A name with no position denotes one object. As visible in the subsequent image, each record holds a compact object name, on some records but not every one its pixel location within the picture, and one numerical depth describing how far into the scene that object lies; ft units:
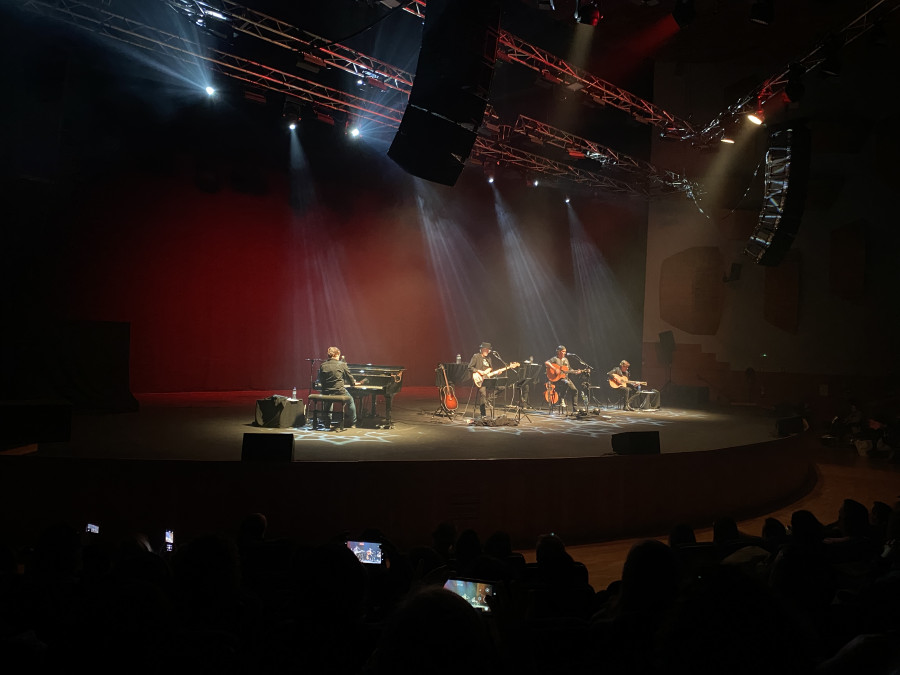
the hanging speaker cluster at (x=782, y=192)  27.27
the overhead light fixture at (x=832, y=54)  26.94
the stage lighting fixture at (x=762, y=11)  22.94
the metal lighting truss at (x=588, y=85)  30.73
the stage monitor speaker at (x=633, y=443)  21.61
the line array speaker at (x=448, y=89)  18.48
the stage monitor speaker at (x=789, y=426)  29.91
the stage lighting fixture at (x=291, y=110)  35.40
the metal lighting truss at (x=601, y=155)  41.01
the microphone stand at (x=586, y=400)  41.37
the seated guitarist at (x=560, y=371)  39.70
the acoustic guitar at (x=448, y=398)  35.31
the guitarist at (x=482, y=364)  34.88
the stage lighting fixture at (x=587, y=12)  22.49
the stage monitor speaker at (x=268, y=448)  18.28
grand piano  30.63
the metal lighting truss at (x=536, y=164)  44.21
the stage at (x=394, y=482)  17.76
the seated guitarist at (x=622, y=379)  43.34
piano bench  28.94
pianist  29.43
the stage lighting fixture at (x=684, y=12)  23.50
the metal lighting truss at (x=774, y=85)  26.02
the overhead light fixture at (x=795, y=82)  28.30
